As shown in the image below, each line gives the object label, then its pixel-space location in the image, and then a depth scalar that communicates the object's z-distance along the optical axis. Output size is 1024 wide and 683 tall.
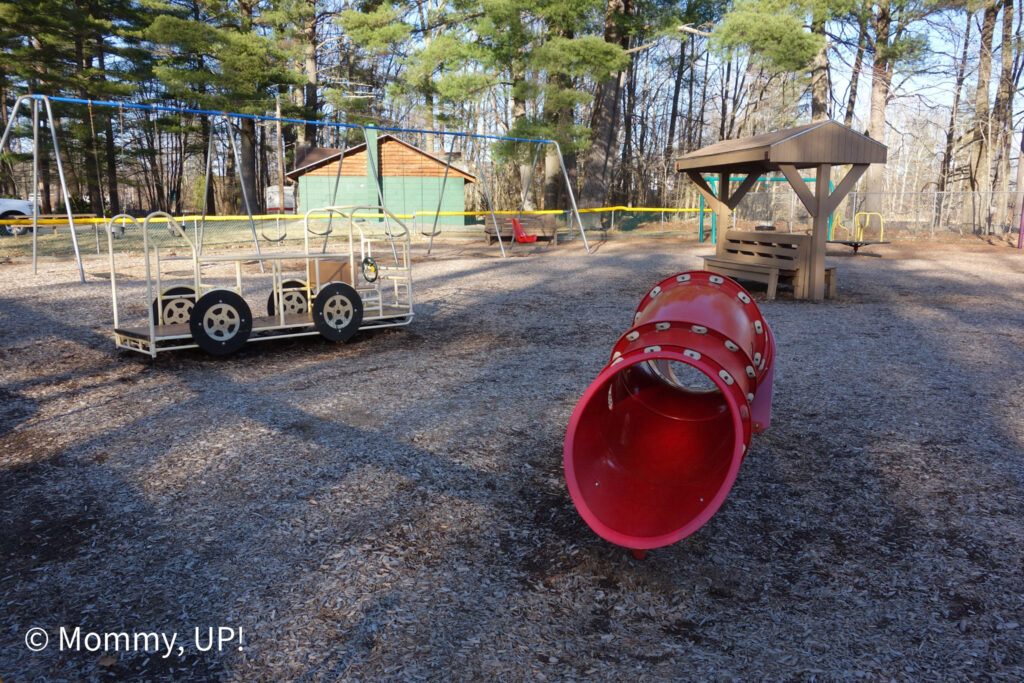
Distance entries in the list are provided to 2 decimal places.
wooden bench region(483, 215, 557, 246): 20.66
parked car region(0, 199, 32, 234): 24.69
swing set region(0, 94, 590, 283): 10.45
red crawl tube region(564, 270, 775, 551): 2.99
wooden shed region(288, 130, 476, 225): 29.98
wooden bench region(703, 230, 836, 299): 10.70
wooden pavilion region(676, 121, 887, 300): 10.03
